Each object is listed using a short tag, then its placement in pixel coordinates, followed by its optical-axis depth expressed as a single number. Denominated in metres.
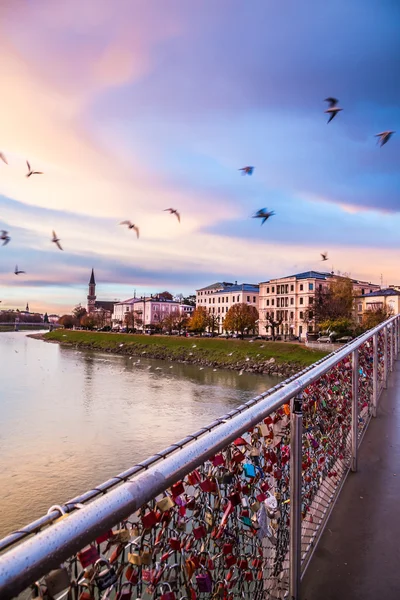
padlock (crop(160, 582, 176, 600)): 1.46
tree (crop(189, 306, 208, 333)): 76.94
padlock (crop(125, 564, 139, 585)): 1.42
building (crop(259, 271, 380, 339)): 71.06
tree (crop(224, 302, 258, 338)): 66.31
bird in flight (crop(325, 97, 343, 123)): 9.38
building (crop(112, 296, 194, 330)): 107.12
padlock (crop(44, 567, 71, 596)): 1.03
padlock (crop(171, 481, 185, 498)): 1.48
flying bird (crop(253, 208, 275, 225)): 11.64
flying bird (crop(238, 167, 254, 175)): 11.81
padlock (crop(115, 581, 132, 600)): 1.40
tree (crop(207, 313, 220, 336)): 77.19
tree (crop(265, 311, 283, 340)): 66.46
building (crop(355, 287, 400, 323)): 63.56
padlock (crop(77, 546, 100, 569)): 1.11
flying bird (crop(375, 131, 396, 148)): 8.83
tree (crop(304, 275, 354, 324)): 52.69
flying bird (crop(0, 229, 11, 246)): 15.29
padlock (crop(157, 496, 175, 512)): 1.45
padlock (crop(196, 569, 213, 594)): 1.64
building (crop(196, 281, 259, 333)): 87.19
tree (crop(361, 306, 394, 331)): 48.28
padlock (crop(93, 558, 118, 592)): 1.31
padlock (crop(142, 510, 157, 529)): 1.41
